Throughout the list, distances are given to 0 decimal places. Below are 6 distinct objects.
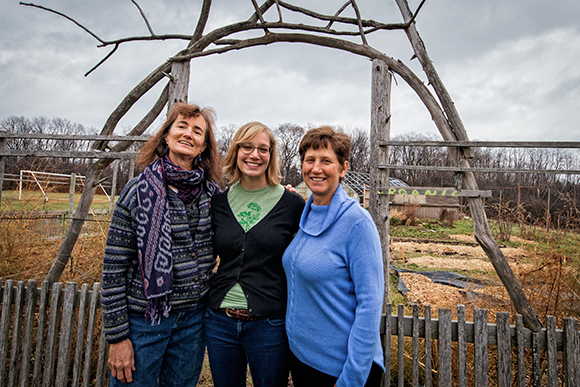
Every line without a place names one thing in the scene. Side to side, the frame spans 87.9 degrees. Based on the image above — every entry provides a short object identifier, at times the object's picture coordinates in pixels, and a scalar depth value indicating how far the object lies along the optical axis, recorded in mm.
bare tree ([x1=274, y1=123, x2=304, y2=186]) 49688
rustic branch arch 3500
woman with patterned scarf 1720
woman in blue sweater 1481
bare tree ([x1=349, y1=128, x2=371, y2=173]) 51434
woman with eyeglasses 1796
